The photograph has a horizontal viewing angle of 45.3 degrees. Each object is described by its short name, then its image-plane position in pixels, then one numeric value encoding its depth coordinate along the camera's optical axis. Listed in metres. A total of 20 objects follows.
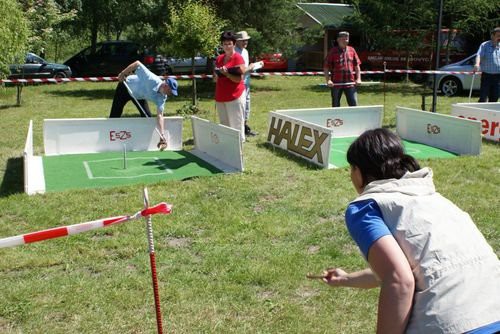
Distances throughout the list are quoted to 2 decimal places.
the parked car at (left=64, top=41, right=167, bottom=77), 25.91
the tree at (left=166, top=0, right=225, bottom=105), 13.94
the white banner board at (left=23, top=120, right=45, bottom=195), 7.08
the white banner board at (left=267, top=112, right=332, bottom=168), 8.33
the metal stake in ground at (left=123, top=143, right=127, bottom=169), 8.42
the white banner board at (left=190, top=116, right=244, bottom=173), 8.22
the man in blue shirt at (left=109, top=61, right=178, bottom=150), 9.30
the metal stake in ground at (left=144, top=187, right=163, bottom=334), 2.74
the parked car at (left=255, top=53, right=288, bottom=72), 29.40
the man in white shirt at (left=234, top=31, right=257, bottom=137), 10.50
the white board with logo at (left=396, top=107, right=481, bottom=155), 9.20
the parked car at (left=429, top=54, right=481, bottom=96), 17.91
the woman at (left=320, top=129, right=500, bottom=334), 1.97
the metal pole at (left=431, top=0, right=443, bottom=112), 12.27
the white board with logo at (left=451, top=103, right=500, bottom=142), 10.30
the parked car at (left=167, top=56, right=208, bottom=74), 27.27
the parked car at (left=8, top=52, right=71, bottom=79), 22.42
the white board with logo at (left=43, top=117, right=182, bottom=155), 9.46
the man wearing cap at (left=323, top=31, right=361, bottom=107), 10.96
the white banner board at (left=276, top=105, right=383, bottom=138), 10.77
